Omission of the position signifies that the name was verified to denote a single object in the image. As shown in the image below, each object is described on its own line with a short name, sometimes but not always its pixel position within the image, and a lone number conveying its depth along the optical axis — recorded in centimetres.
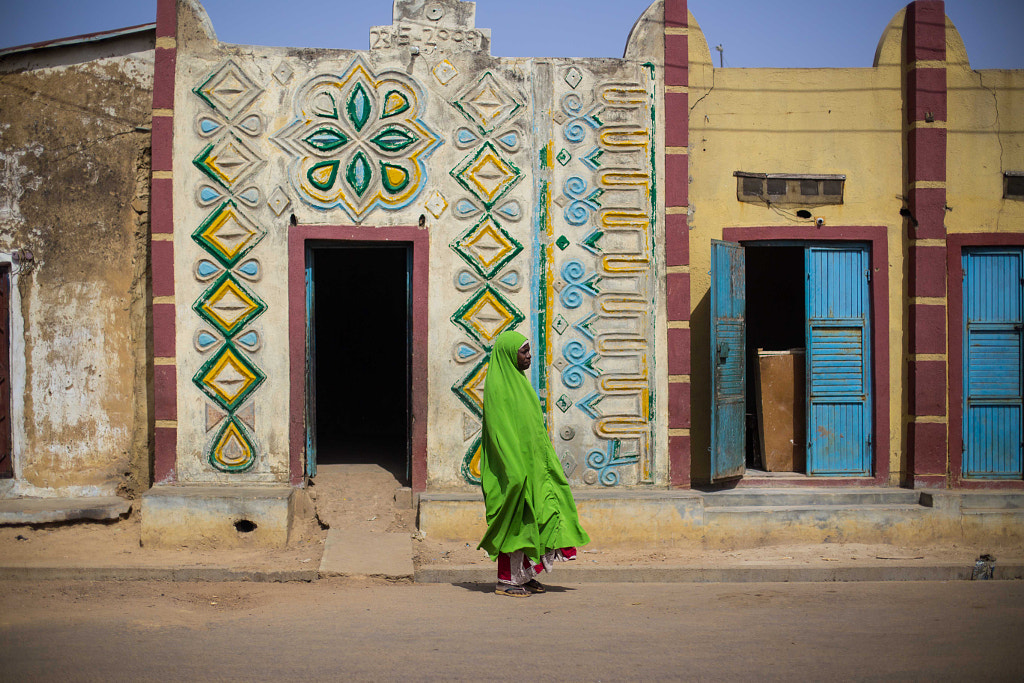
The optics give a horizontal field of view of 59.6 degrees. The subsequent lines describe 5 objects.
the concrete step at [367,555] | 618
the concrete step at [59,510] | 684
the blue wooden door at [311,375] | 731
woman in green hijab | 567
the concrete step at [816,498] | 754
